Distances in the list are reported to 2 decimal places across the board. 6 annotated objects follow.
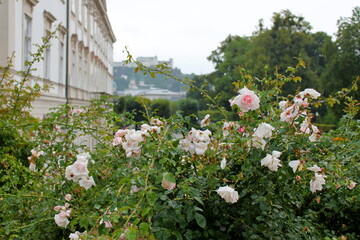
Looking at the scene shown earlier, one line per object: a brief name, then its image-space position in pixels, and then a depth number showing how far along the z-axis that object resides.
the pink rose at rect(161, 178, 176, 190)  2.01
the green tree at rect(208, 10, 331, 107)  37.00
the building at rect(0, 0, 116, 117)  9.76
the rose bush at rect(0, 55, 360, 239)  2.04
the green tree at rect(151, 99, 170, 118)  54.21
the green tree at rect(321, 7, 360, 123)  30.78
